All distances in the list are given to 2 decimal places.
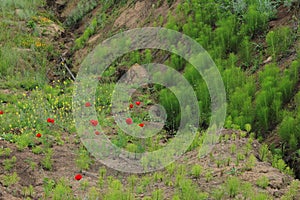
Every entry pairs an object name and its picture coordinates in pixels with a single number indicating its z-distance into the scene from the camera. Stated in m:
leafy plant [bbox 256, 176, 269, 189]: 6.00
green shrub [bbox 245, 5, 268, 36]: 10.12
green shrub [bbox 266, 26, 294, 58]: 9.29
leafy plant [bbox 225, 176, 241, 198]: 5.87
